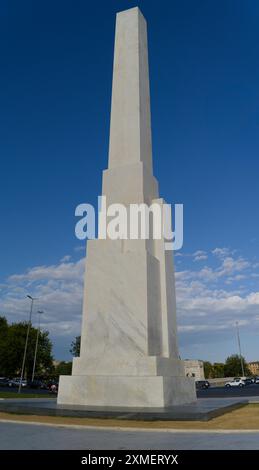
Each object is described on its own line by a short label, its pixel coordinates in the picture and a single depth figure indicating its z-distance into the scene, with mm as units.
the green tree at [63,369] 94194
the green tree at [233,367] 117250
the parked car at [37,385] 47922
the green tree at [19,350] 68375
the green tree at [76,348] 56281
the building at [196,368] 71812
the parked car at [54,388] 35706
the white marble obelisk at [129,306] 12250
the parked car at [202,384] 50225
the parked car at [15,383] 51969
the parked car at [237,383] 53462
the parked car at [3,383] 53856
